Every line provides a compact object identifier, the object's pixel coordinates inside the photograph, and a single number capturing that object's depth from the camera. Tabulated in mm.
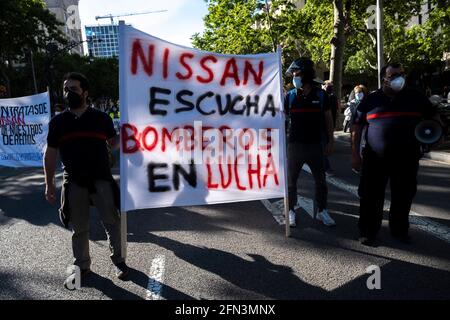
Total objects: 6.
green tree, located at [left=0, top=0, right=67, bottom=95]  21953
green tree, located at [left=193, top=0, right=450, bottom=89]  16311
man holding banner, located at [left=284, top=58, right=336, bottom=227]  4633
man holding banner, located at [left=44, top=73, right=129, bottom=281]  3461
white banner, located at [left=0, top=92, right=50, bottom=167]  8227
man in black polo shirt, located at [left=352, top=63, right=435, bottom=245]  3957
